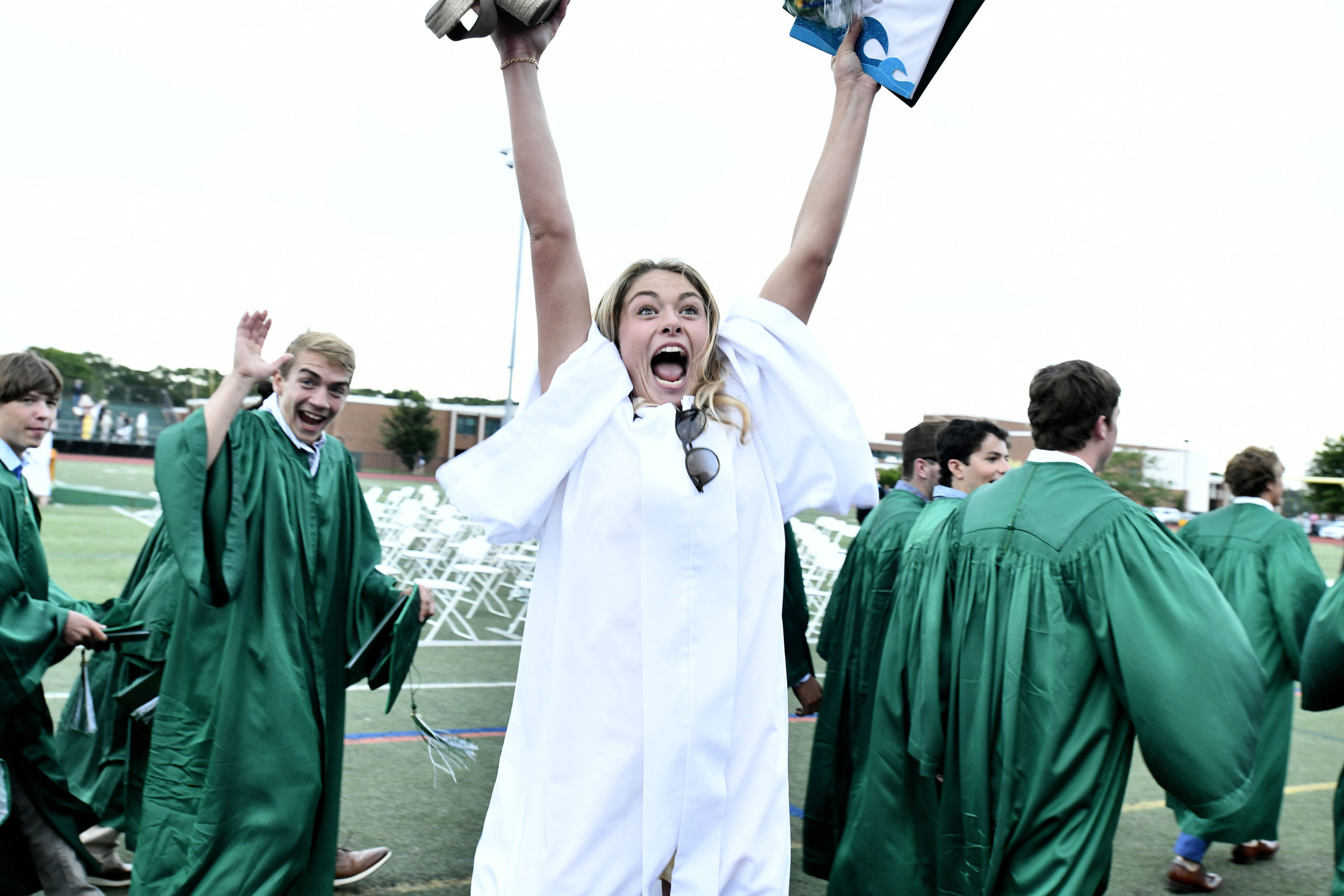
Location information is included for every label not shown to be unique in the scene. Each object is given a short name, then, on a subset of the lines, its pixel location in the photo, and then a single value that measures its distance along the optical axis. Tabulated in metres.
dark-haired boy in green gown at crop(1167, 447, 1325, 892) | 4.74
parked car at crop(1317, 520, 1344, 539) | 59.73
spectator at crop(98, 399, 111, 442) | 39.53
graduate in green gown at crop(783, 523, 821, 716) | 3.93
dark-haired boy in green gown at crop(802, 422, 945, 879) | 3.99
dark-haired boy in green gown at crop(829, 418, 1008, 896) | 3.18
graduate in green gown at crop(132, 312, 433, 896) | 2.97
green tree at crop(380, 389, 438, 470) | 55.12
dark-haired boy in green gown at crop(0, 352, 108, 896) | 3.39
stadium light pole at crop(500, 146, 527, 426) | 23.72
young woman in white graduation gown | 1.55
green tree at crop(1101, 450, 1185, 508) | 48.25
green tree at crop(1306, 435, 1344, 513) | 81.50
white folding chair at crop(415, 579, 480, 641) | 9.32
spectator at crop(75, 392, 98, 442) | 38.75
